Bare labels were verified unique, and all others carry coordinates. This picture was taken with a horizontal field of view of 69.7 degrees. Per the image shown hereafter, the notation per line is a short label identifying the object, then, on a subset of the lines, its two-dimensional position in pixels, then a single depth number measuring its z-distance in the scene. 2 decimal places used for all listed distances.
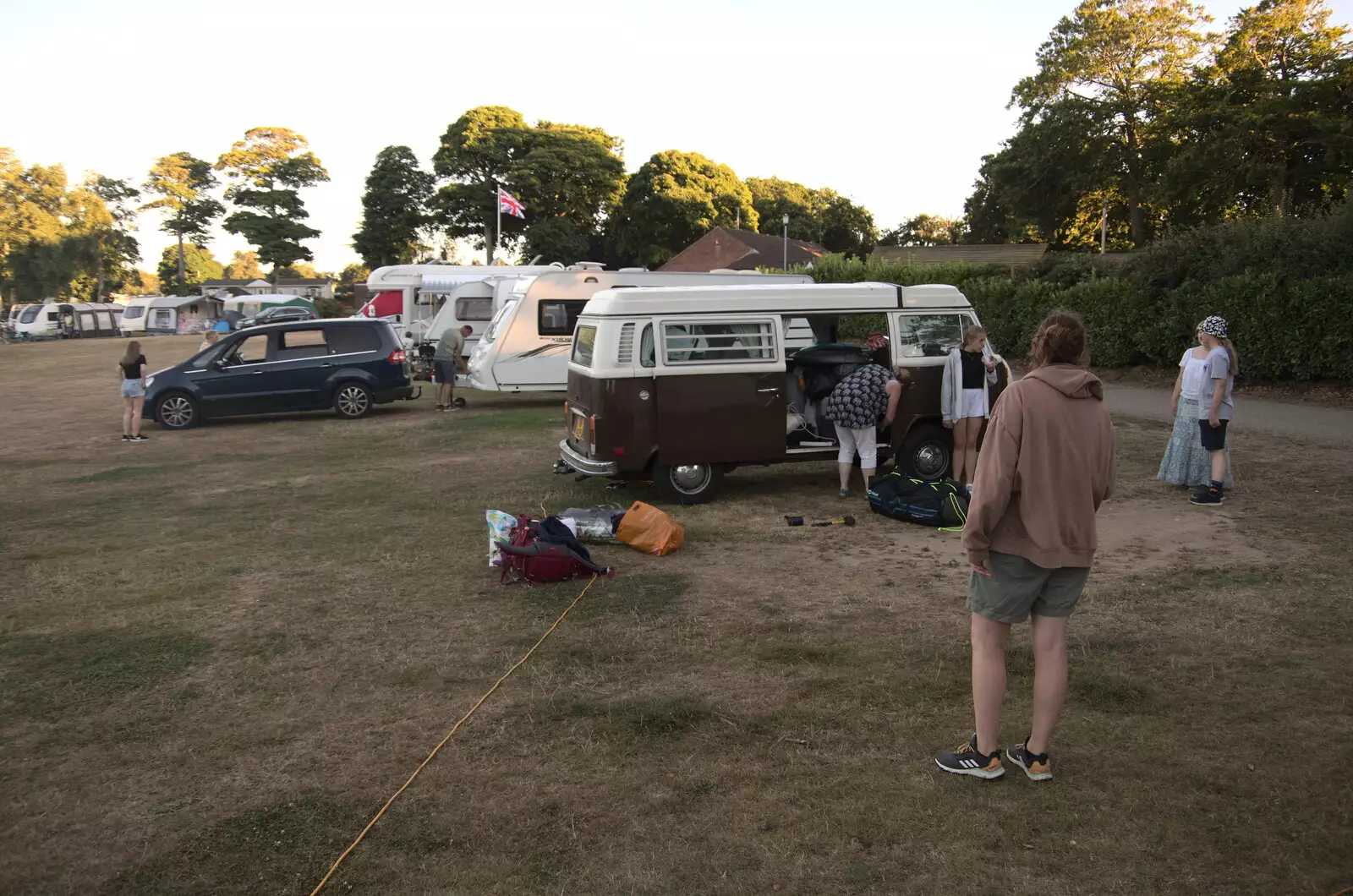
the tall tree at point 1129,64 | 41.97
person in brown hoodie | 3.64
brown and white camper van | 8.95
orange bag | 7.53
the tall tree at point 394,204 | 63.81
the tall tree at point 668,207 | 62.03
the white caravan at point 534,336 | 17.64
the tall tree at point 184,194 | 80.94
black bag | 8.27
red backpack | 6.71
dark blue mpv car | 15.77
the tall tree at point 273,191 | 71.81
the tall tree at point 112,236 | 81.75
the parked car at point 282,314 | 40.34
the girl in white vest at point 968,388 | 9.15
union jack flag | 40.41
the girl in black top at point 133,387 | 14.32
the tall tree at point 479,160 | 60.50
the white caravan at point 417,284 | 28.39
